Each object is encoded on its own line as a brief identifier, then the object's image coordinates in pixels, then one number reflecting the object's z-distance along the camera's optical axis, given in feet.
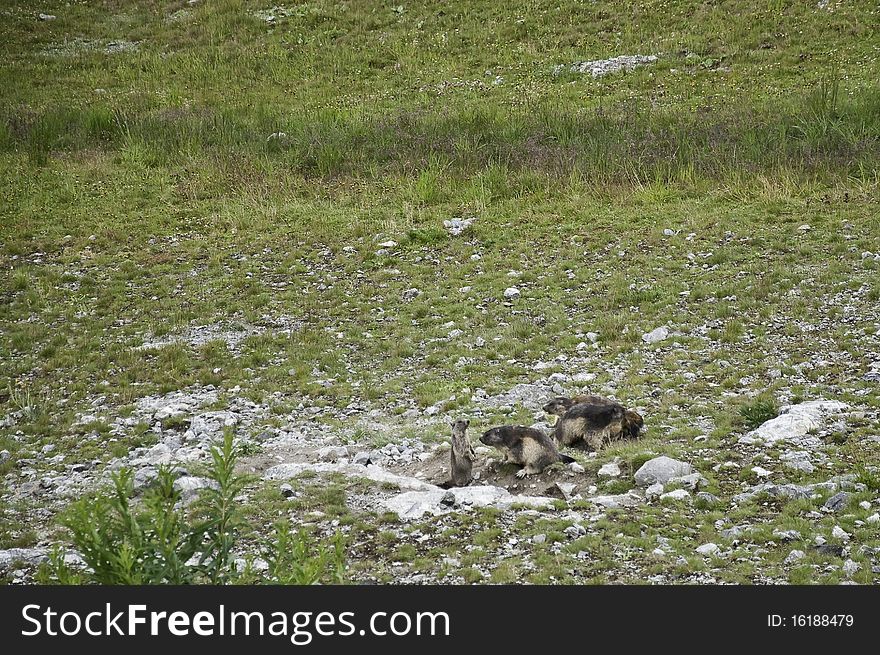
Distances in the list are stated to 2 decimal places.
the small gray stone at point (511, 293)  85.79
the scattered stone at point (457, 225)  104.63
